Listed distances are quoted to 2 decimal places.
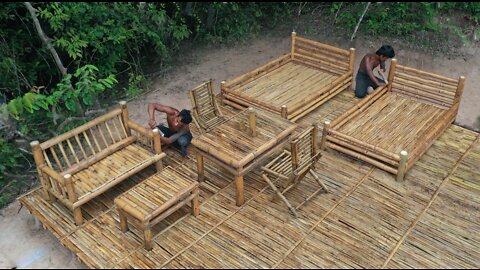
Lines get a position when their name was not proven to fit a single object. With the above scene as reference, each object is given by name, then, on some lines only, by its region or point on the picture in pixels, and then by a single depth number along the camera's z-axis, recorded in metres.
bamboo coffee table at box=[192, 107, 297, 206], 6.20
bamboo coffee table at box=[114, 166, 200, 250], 5.59
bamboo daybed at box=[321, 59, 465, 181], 7.12
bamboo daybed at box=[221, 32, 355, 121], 8.49
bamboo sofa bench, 6.10
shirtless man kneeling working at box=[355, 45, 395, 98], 9.01
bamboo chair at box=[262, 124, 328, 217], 6.26
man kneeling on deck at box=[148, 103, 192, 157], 7.25
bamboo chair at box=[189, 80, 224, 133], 7.98
